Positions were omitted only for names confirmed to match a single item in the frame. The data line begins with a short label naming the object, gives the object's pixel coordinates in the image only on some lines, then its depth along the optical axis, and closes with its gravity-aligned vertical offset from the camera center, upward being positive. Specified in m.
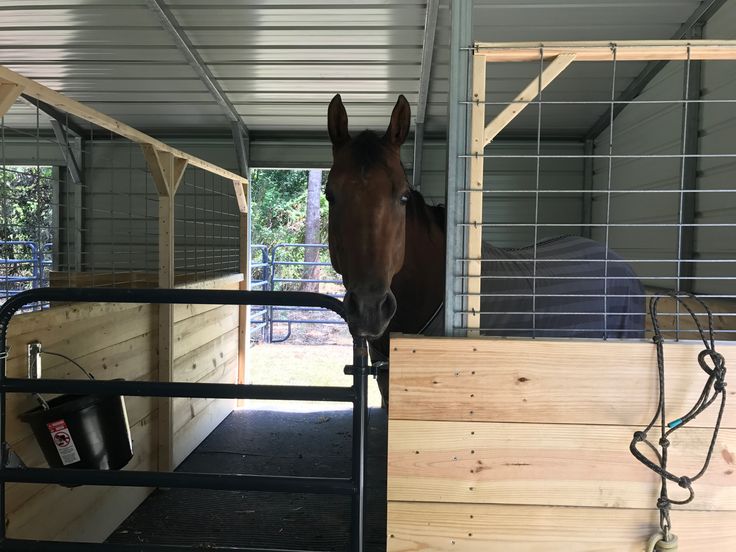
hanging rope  1.25 -0.44
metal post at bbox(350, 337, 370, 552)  1.32 -0.49
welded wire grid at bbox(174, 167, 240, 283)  6.03 +0.33
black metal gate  1.33 -0.39
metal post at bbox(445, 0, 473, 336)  1.34 +0.29
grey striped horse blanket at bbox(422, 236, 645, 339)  1.93 -0.15
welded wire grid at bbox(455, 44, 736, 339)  3.21 +0.67
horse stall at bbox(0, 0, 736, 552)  1.31 -0.18
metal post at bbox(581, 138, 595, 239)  5.57 +0.79
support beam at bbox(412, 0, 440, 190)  3.62 +1.53
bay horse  1.47 -0.04
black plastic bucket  1.90 -0.71
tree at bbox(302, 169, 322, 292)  11.85 +0.86
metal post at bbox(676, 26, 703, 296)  3.54 +0.65
